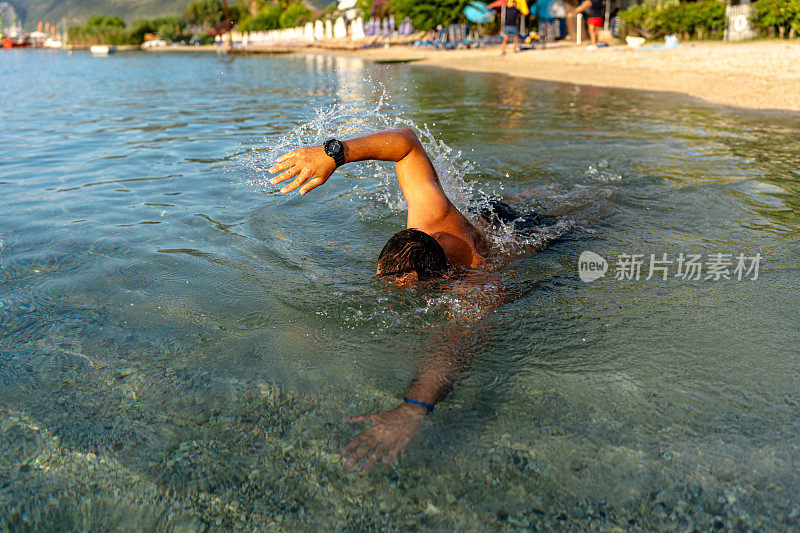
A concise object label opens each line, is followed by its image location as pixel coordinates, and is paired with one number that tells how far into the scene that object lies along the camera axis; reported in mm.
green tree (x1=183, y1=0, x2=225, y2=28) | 98038
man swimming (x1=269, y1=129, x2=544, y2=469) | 2484
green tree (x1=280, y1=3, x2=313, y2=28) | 70188
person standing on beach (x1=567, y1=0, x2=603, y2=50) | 21094
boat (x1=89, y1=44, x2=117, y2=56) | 66662
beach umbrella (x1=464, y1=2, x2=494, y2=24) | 27139
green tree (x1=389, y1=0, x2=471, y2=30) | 30973
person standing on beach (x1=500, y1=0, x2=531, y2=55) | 23781
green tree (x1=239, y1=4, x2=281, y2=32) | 78875
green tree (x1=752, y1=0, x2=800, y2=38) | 16297
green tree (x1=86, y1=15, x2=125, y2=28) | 104381
